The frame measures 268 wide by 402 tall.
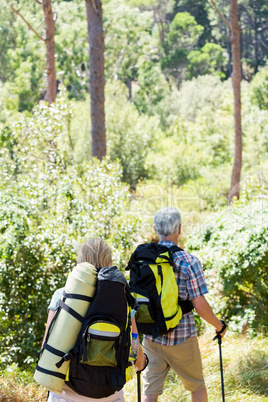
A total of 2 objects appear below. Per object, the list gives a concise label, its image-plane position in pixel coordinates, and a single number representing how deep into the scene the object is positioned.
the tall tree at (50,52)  11.25
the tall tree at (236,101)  12.51
